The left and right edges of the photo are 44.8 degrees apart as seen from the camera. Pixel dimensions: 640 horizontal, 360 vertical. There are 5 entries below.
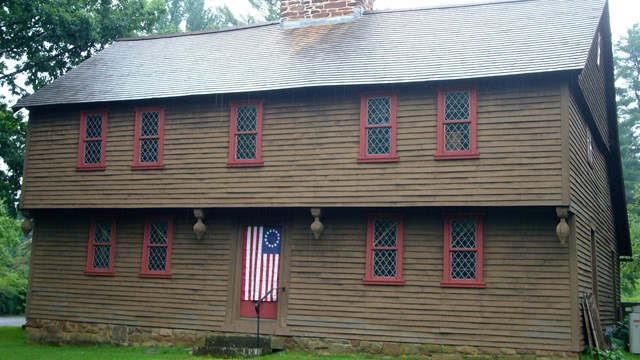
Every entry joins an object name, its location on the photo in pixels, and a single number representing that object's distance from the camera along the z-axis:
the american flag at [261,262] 18.34
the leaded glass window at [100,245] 20.14
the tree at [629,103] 50.28
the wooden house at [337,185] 15.87
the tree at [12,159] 25.89
